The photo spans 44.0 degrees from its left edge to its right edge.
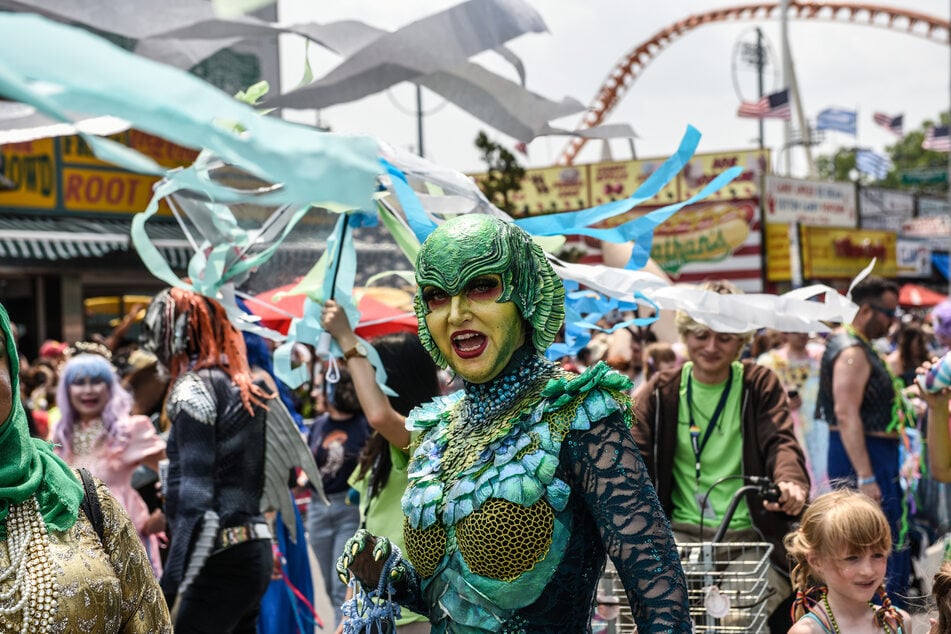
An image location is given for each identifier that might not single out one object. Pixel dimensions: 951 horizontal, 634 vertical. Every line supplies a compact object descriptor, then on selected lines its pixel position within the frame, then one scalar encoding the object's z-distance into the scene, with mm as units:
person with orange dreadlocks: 4480
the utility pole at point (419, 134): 24547
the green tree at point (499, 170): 13281
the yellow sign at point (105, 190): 18062
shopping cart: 3463
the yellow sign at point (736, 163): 27562
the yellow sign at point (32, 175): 17078
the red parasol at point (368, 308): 4516
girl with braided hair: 3436
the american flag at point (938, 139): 33781
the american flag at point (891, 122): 44094
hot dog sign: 25938
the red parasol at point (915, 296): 28125
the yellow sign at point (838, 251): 30438
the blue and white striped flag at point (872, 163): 39531
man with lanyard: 4652
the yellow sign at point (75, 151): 17656
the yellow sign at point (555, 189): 28781
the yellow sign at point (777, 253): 28125
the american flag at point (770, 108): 32875
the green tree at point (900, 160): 81812
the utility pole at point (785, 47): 39281
